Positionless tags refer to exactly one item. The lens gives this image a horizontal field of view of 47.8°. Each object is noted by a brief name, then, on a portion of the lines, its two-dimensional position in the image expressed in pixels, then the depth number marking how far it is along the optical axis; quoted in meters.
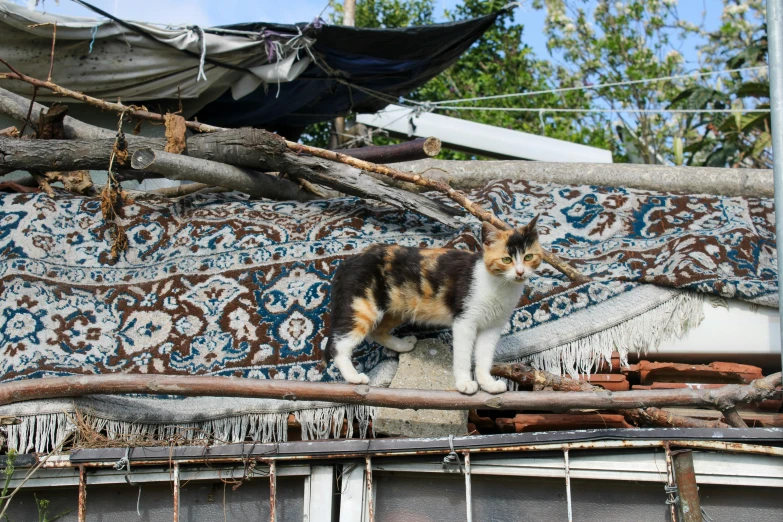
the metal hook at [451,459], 3.63
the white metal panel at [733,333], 4.20
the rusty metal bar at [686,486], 3.38
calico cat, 3.80
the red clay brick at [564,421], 4.04
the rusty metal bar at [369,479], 3.70
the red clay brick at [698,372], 4.23
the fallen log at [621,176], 5.67
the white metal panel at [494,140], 8.42
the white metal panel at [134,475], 3.84
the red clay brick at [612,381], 4.34
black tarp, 6.63
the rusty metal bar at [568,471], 3.54
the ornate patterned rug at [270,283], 4.18
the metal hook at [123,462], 3.81
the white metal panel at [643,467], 3.42
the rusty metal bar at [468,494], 3.65
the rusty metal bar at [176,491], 3.77
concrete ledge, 3.98
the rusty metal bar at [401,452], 3.42
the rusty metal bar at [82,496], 3.81
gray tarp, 6.04
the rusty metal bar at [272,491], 3.73
